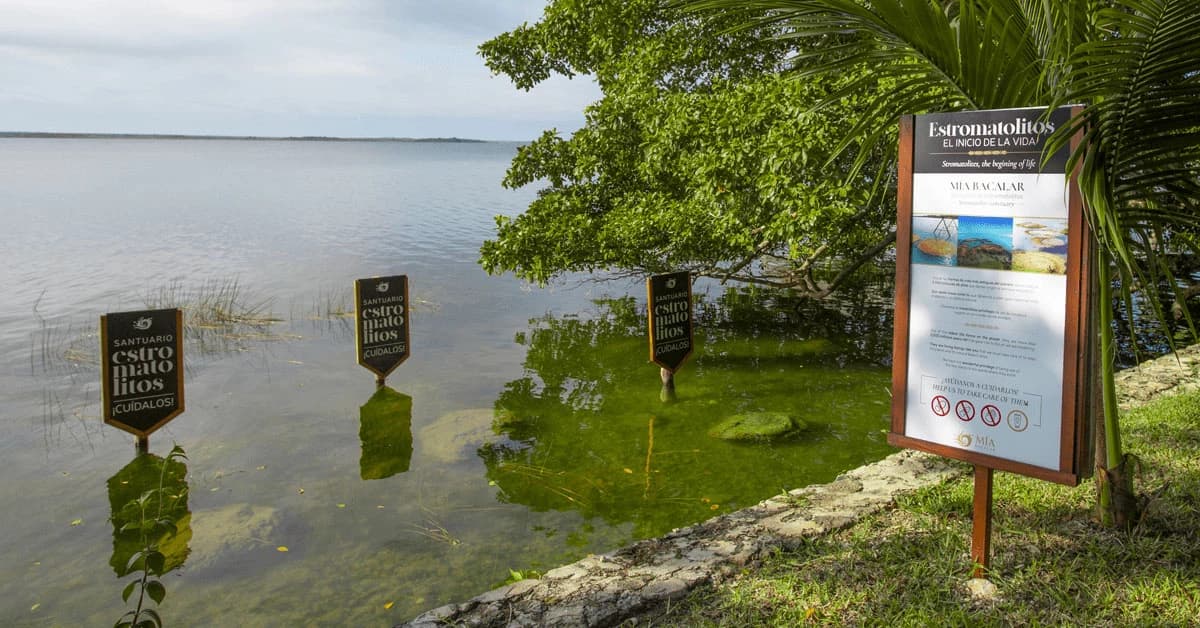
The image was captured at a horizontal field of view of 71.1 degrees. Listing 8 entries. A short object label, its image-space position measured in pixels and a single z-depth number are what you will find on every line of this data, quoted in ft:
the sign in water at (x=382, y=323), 34.86
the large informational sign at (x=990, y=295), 12.12
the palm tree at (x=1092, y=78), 11.61
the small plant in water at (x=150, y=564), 11.48
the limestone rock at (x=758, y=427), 29.07
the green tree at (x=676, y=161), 32.83
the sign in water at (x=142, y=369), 26.86
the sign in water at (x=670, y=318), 33.63
